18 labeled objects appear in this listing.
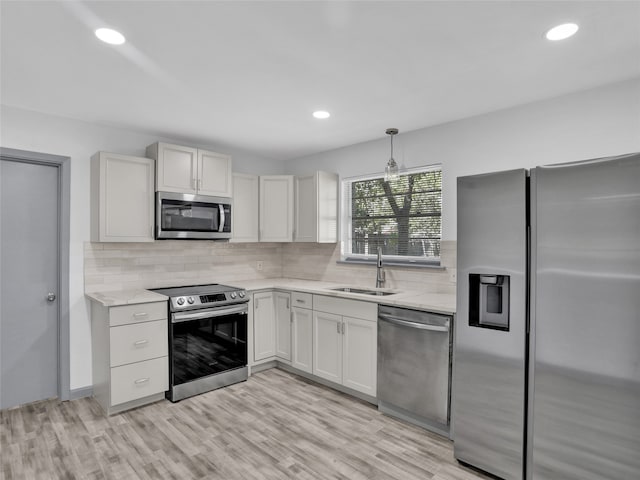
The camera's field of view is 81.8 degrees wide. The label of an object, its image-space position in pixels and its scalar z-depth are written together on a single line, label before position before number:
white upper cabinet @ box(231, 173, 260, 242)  4.12
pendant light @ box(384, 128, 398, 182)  3.33
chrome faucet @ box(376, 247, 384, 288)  3.68
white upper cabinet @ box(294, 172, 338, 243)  4.09
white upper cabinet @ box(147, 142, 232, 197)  3.45
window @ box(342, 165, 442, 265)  3.51
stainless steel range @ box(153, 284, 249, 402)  3.19
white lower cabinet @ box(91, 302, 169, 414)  2.90
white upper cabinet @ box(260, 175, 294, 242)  4.32
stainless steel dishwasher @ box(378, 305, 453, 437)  2.59
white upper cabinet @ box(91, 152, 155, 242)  3.16
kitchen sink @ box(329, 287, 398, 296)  3.55
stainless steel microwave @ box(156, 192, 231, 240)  3.43
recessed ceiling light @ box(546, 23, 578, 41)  1.83
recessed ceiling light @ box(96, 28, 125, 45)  1.88
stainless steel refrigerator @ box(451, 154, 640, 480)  1.75
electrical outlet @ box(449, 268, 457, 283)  3.24
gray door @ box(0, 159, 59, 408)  3.03
